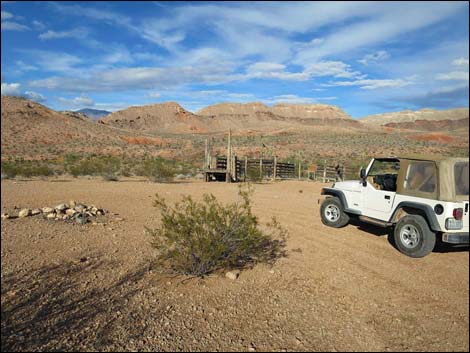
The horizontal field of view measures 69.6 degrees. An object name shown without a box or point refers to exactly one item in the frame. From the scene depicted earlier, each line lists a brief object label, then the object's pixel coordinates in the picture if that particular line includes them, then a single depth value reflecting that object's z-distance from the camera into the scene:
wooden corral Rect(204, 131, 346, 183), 19.79
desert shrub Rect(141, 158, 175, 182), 17.64
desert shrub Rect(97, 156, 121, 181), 18.08
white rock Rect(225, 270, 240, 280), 4.76
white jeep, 4.92
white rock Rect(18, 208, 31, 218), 7.76
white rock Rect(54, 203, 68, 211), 8.22
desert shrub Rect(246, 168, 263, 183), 19.78
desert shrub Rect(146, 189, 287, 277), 4.82
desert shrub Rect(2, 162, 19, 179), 17.20
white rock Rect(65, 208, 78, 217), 8.05
